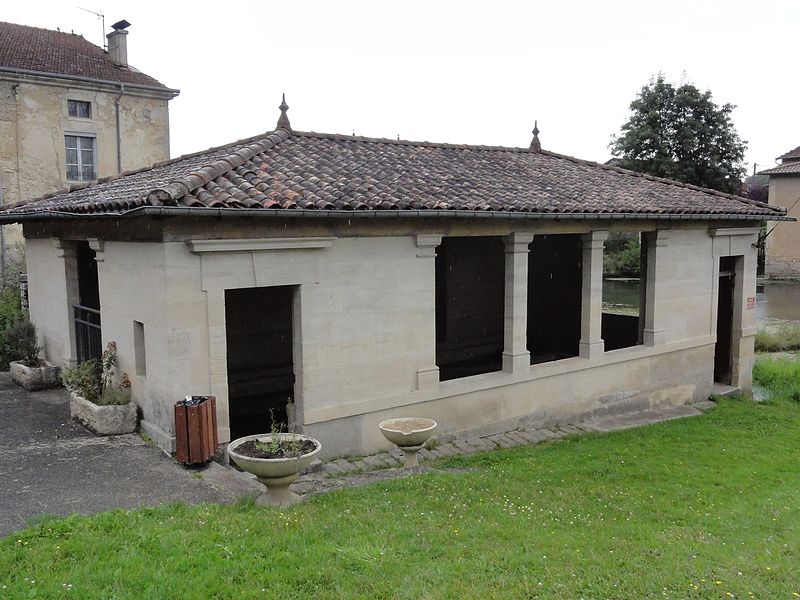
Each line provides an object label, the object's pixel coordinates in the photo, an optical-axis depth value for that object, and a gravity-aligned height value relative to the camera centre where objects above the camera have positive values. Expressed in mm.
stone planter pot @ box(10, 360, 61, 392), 11641 -2427
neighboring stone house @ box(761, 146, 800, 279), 39781 +216
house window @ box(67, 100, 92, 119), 23000 +4167
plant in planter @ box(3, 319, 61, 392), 11672 -2284
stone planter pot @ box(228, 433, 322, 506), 6559 -2291
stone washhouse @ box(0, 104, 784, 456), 8320 -786
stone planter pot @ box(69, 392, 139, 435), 8977 -2409
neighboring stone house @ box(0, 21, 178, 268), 21717 +4029
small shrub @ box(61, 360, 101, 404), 9633 -2087
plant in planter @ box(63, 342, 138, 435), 8992 -2247
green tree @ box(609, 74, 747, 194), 37094 +4907
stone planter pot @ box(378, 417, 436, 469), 8688 -2559
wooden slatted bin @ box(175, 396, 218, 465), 7809 -2257
